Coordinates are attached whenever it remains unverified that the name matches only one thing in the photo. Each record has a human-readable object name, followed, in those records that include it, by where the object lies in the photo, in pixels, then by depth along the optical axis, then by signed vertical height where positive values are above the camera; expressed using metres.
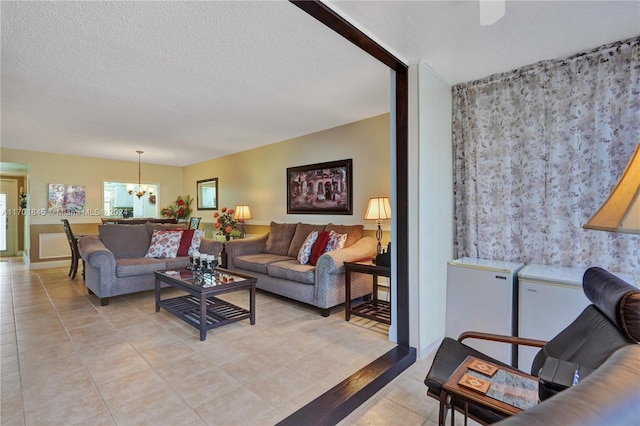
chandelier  6.82 +0.50
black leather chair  1.10 -0.56
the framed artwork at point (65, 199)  6.36 +0.27
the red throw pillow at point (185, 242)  4.69 -0.48
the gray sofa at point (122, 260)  3.74 -0.67
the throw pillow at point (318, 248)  3.81 -0.47
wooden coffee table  2.87 -1.04
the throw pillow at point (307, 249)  3.86 -0.49
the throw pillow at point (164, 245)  4.52 -0.51
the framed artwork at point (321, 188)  4.31 +0.34
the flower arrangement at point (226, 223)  5.71 -0.23
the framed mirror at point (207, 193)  7.09 +0.43
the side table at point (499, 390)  1.20 -0.76
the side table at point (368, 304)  3.05 -1.08
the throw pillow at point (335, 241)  3.75 -0.38
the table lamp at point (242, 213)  5.84 -0.04
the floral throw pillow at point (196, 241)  4.74 -0.47
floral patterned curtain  2.22 +0.45
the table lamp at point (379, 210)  3.43 +0.01
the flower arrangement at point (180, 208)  7.83 +0.08
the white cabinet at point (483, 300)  2.33 -0.72
